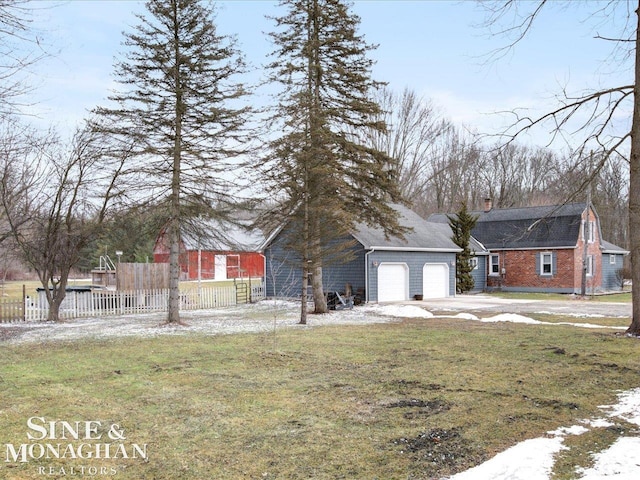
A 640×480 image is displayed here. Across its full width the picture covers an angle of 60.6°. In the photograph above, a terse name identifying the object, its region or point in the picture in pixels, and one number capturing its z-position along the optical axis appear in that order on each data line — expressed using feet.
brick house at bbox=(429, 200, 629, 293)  100.68
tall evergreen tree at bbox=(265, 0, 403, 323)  54.34
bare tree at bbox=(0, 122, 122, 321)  55.93
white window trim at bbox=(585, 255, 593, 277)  103.24
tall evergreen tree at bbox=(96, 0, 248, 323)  50.78
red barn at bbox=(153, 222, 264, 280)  152.05
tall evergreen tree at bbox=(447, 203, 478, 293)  97.96
